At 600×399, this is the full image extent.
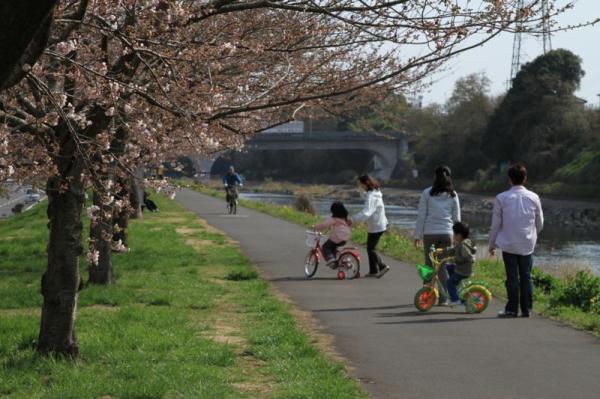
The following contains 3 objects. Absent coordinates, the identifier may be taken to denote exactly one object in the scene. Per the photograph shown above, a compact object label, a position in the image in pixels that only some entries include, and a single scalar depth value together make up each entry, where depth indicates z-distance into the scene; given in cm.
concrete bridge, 10131
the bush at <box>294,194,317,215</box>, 4131
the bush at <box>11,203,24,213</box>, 6616
